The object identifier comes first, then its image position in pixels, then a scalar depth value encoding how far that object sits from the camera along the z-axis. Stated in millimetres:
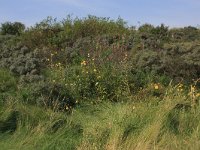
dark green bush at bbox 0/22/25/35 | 17206
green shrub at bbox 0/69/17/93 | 10162
